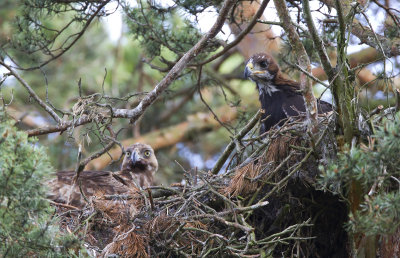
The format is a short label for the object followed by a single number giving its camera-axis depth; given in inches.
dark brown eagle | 511.5
